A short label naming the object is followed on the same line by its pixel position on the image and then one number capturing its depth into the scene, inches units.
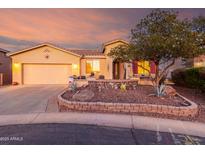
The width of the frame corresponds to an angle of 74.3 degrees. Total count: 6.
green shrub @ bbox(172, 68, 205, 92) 314.1
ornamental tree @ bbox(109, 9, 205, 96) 243.2
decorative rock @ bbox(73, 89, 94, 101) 234.6
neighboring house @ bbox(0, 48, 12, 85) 582.4
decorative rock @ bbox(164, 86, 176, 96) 272.0
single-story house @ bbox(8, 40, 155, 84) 535.3
